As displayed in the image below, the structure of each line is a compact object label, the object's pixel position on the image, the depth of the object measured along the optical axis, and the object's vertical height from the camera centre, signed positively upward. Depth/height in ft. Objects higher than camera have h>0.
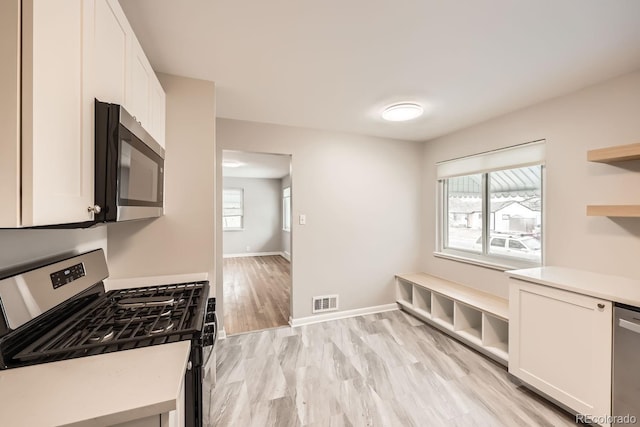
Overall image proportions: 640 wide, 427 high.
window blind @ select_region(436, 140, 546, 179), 8.07 +1.94
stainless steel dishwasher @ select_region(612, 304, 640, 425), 4.62 -2.73
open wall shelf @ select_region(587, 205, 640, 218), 5.48 +0.11
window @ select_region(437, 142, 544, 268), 8.33 +0.25
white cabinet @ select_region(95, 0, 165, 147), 3.15 +2.16
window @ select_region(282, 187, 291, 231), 25.35 +0.37
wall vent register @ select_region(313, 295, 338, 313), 10.51 -3.73
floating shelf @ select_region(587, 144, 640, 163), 5.44 +1.36
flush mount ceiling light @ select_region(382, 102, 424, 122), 7.93 +3.22
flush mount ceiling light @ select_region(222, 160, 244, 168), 17.30 +3.42
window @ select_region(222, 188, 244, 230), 24.81 +0.40
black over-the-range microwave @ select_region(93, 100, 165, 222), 2.95 +0.59
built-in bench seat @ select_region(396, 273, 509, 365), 7.96 -3.60
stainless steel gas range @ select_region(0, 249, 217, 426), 2.93 -1.60
